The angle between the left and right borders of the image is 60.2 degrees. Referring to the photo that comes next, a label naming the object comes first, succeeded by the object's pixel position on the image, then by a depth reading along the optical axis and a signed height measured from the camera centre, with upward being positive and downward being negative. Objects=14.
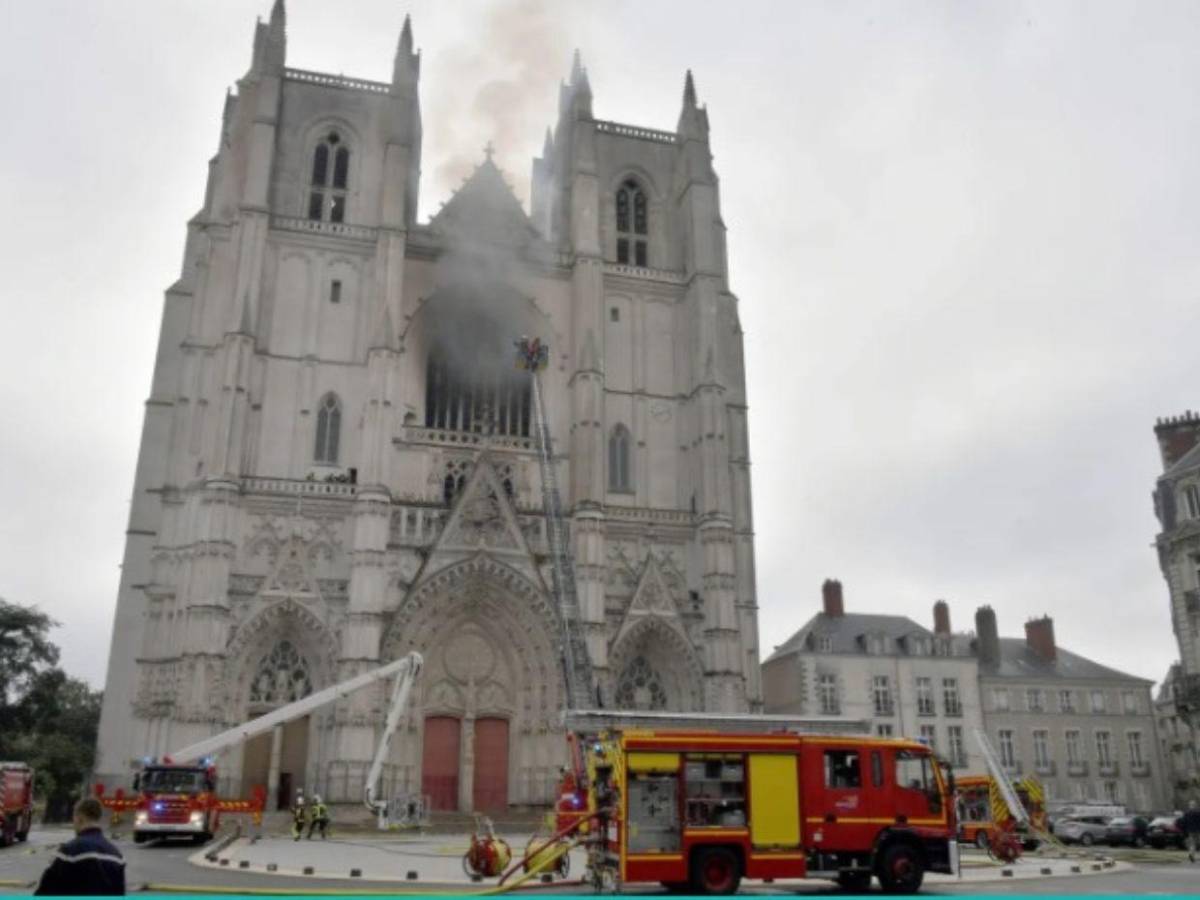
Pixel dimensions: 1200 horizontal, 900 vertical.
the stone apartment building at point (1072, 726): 46.00 +2.52
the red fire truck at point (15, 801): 21.88 -0.48
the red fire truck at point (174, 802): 21.02 -0.46
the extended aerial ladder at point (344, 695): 25.36 +1.49
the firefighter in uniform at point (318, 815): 23.56 -0.77
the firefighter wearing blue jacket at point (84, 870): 5.76 -0.49
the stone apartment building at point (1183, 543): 33.25 +7.67
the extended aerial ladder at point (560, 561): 30.84 +6.68
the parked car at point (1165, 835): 26.92 -1.27
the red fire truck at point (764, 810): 12.40 -0.33
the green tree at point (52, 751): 42.78 +1.12
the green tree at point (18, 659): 43.44 +4.90
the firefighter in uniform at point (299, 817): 23.48 -0.81
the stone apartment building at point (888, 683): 45.03 +4.21
